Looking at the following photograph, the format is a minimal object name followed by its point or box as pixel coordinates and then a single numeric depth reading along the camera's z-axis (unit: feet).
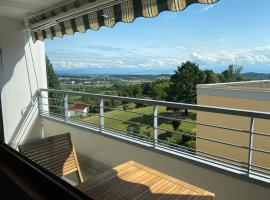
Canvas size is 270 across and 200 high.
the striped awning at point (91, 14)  6.16
